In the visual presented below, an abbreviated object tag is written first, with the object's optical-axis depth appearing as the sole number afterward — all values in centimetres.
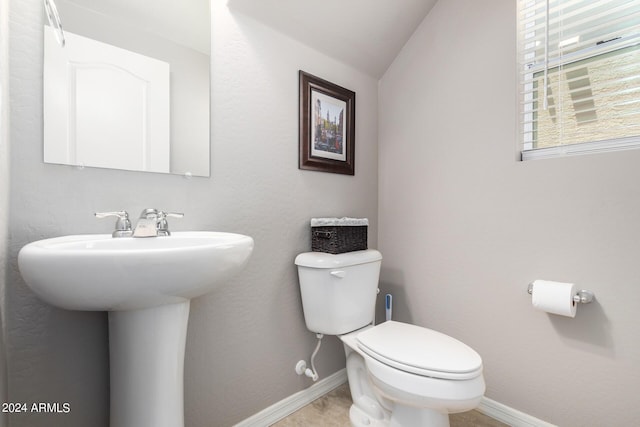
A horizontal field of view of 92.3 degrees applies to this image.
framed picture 157
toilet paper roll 119
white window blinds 121
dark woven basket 149
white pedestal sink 64
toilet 101
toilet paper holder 120
